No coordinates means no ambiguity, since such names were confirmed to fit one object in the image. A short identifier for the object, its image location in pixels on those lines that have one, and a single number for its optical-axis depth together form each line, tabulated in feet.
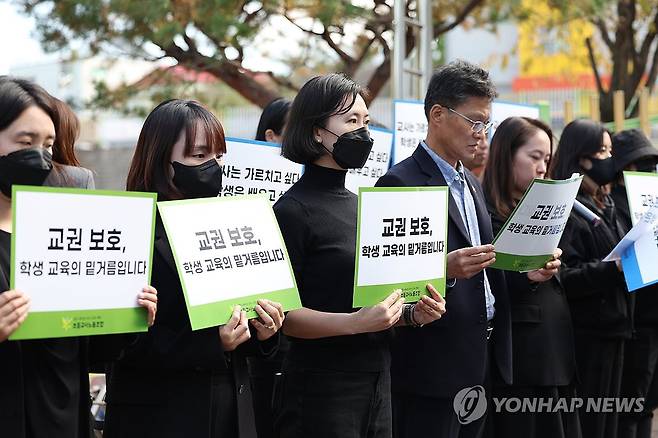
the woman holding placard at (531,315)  14.70
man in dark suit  12.46
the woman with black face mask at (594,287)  15.97
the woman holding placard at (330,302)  10.80
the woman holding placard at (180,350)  9.82
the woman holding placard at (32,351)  8.89
